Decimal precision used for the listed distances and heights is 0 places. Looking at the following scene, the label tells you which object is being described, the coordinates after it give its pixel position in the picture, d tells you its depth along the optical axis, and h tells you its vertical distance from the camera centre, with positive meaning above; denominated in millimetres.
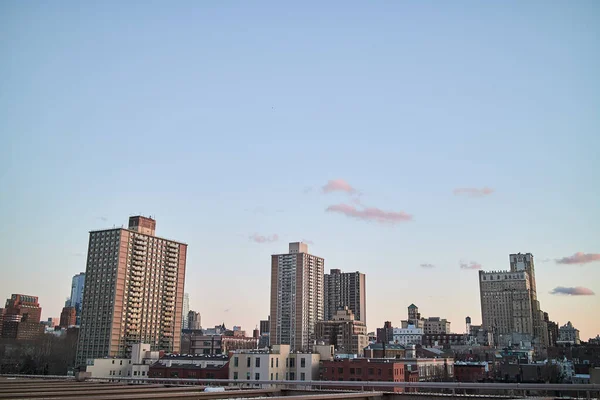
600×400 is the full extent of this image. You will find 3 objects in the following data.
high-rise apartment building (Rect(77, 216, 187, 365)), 191875 -902
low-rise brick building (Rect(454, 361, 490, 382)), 126538 -8760
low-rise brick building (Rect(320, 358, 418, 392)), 101000 -6980
